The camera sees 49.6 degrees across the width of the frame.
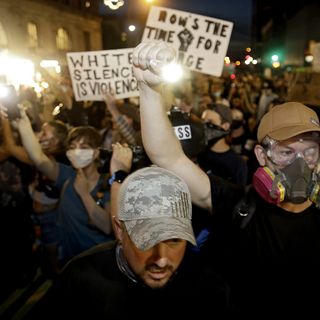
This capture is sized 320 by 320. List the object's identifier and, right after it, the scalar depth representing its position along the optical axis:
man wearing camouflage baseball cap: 1.38
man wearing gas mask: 1.78
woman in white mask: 2.95
